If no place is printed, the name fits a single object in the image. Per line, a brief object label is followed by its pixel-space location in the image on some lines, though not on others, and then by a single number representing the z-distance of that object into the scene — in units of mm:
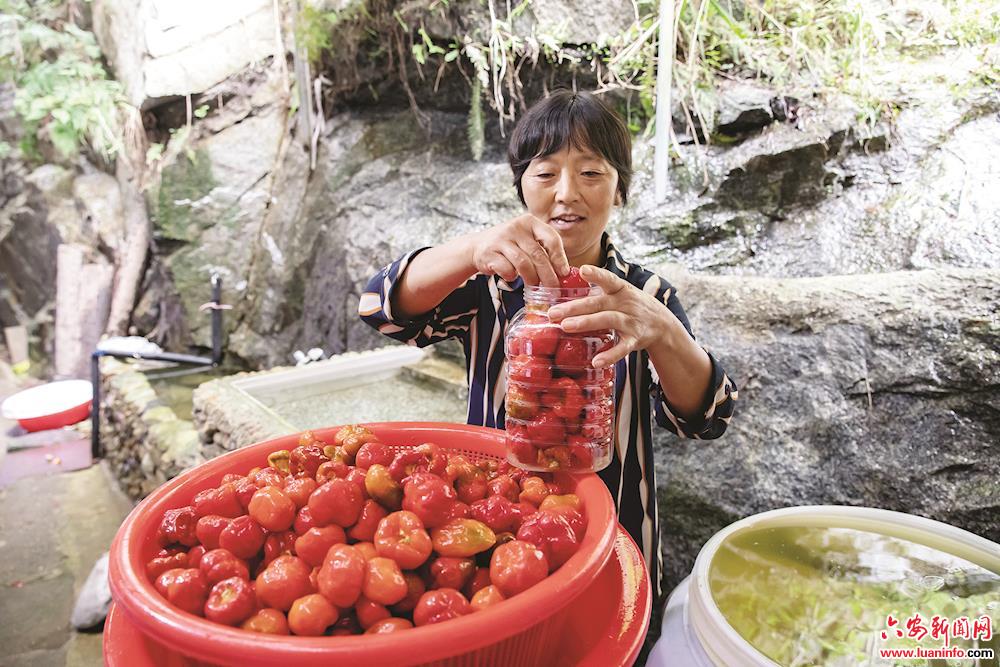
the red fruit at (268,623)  827
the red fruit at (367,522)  1031
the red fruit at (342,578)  860
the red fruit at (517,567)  880
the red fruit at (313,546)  949
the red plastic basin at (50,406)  5750
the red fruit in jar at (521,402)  1225
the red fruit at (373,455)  1171
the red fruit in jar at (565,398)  1206
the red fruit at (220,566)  908
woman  1314
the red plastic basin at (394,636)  714
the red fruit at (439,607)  832
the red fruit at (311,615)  825
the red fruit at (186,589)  853
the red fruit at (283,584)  872
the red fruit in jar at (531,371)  1207
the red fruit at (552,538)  963
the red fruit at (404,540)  936
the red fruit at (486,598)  855
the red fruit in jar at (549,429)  1210
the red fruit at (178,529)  1033
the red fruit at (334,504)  1009
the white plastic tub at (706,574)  1112
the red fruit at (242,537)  983
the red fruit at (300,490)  1057
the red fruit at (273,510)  1010
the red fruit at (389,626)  820
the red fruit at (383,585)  870
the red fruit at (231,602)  830
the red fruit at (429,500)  1003
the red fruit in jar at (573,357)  1175
